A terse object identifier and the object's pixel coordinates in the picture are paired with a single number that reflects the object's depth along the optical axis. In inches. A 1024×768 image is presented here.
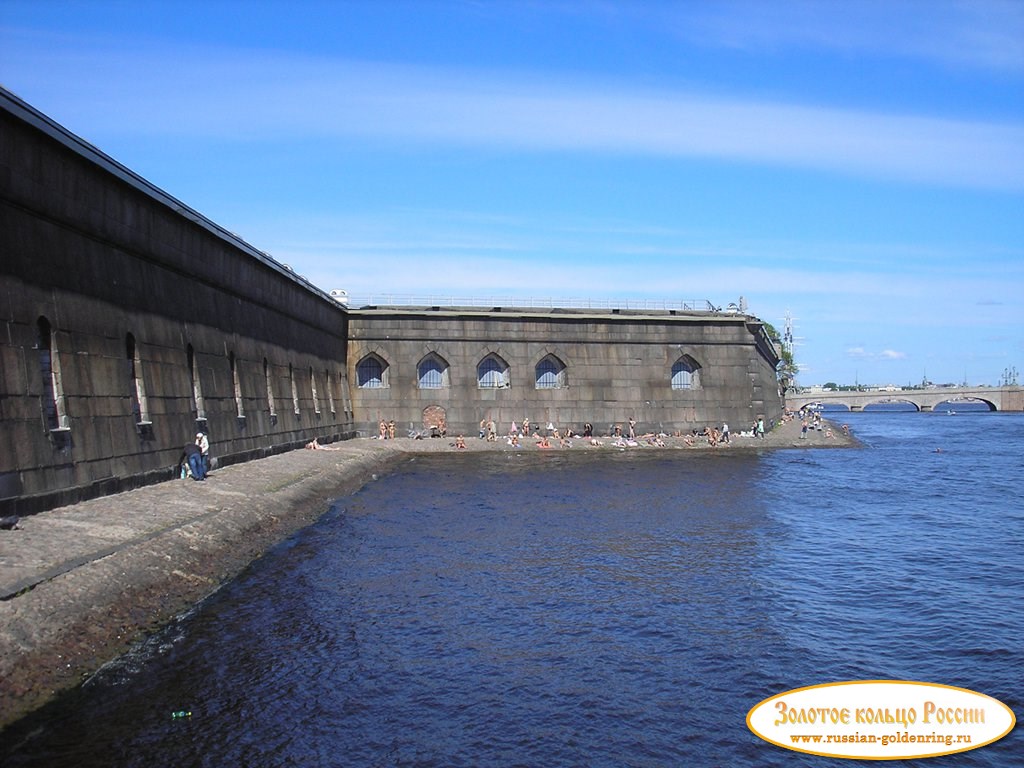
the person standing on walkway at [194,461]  941.2
